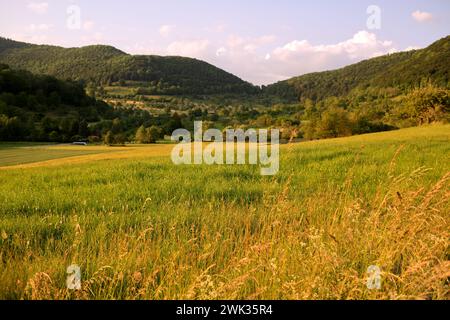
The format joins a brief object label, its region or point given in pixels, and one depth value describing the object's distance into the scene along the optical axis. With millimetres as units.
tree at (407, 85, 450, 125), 57750
